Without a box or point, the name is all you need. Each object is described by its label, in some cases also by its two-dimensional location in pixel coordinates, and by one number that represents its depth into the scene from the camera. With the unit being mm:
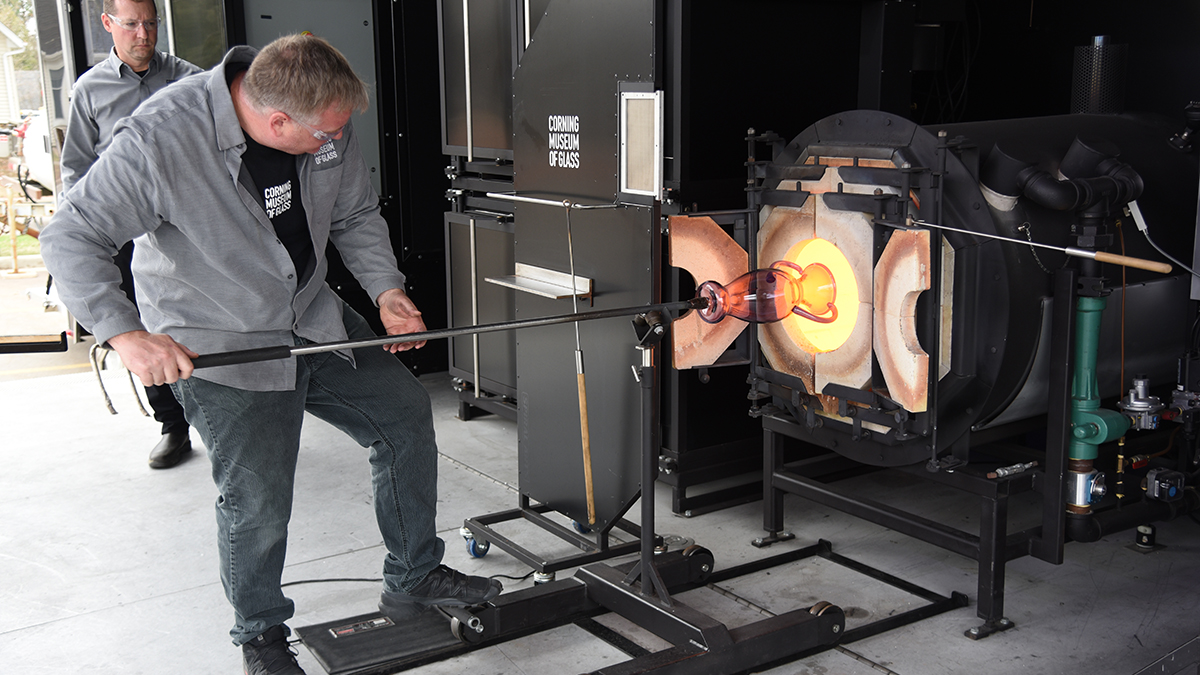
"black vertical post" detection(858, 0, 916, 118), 3877
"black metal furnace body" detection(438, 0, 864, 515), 3326
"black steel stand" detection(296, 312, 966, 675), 2721
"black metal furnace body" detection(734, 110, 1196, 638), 2834
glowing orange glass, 3084
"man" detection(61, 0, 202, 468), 4031
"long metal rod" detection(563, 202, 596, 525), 3303
